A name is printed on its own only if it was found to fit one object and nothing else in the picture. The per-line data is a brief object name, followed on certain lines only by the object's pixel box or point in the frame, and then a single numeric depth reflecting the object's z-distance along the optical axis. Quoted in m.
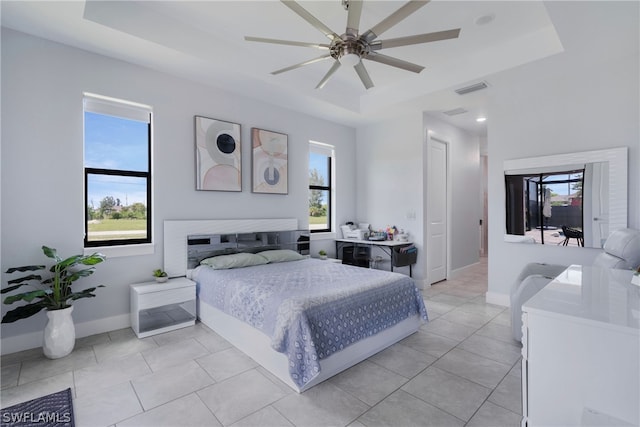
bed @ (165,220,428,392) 2.11
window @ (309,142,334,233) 5.14
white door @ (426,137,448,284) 4.93
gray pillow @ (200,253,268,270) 3.43
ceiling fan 1.88
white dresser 1.04
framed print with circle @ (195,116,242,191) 3.70
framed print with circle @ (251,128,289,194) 4.21
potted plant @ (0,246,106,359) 2.43
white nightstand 2.97
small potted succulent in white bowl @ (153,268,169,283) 3.26
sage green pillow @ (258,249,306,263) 3.86
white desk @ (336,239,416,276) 4.41
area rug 1.75
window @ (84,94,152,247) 3.12
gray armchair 2.29
